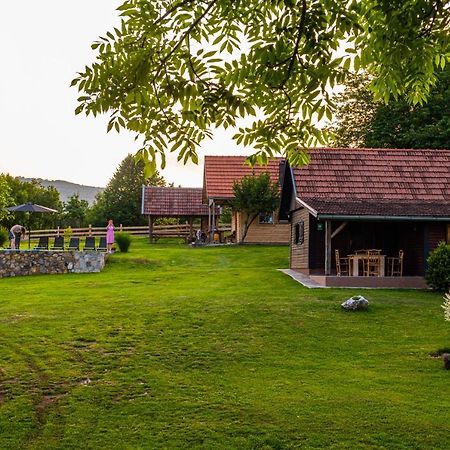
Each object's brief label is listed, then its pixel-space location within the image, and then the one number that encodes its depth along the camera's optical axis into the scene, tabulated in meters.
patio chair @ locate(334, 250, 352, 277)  19.56
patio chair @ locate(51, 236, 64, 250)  27.30
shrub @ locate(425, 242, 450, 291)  17.56
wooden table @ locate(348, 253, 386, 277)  19.73
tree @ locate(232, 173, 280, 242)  32.62
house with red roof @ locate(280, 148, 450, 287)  19.41
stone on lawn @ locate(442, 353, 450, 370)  9.35
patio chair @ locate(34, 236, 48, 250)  27.08
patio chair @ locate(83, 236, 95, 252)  26.60
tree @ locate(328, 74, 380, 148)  41.42
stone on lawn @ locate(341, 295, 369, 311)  14.06
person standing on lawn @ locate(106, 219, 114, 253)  29.56
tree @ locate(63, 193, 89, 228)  62.19
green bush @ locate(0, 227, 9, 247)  31.47
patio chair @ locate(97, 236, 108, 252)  27.51
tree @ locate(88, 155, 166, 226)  58.79
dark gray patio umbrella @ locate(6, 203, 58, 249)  32.87
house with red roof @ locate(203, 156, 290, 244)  35.16
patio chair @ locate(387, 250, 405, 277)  19.89
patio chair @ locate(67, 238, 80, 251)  26.76
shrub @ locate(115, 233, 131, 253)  30.25
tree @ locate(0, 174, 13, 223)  35.97
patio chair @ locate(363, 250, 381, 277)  19.67
